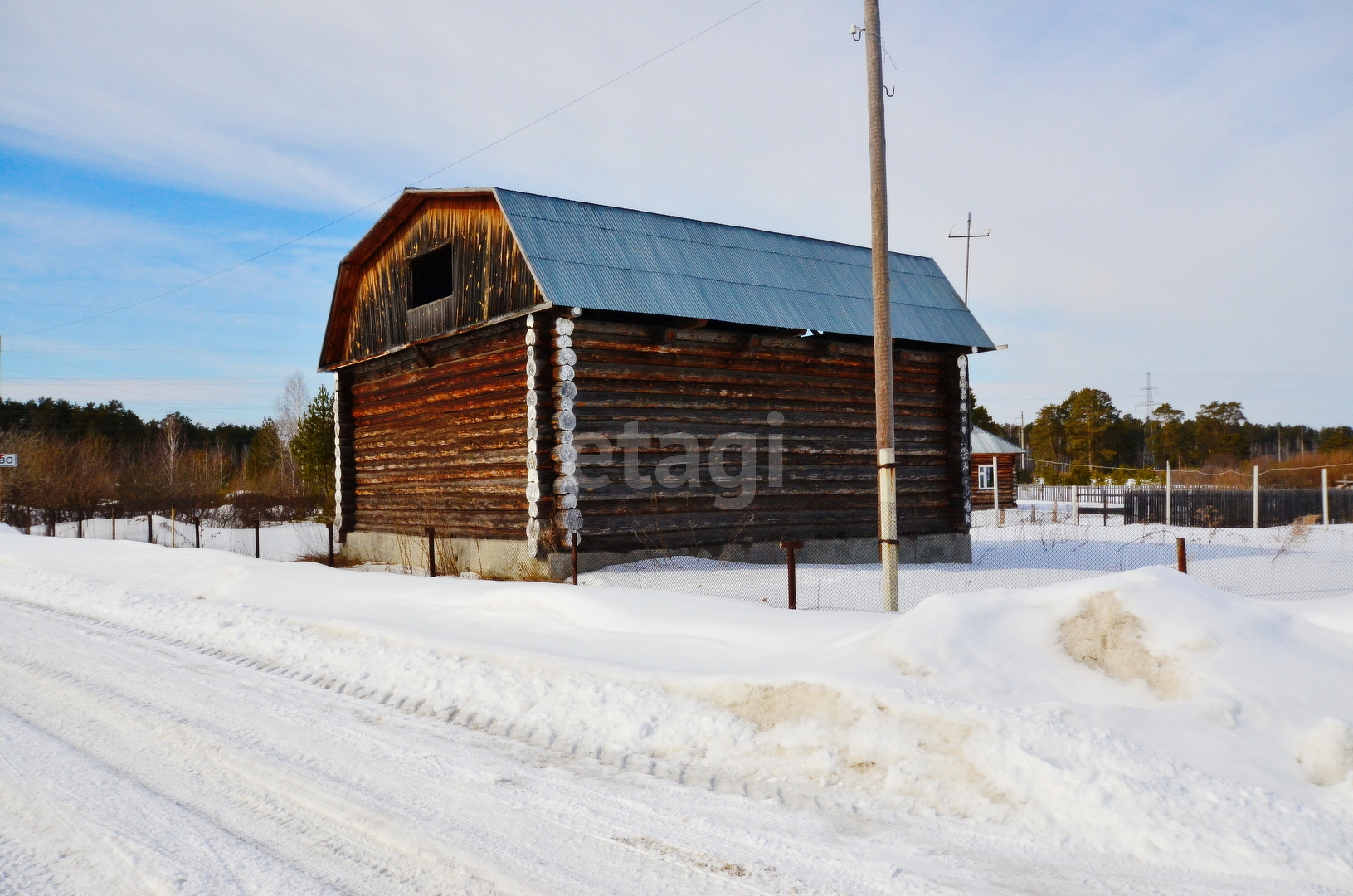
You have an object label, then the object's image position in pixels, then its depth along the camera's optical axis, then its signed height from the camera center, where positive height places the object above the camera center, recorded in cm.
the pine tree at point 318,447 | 3200 +116
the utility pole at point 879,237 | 950 +247
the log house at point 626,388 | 1328 +142
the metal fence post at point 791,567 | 909 -97
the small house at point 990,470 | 4069 -7
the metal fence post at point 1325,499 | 2557 -105
